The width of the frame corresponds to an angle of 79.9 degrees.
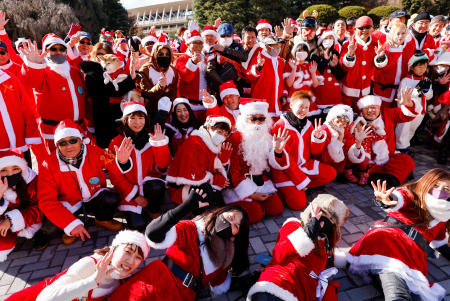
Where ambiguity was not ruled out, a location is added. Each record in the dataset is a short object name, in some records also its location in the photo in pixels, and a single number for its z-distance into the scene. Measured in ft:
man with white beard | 12.48
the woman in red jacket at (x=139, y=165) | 11.81
